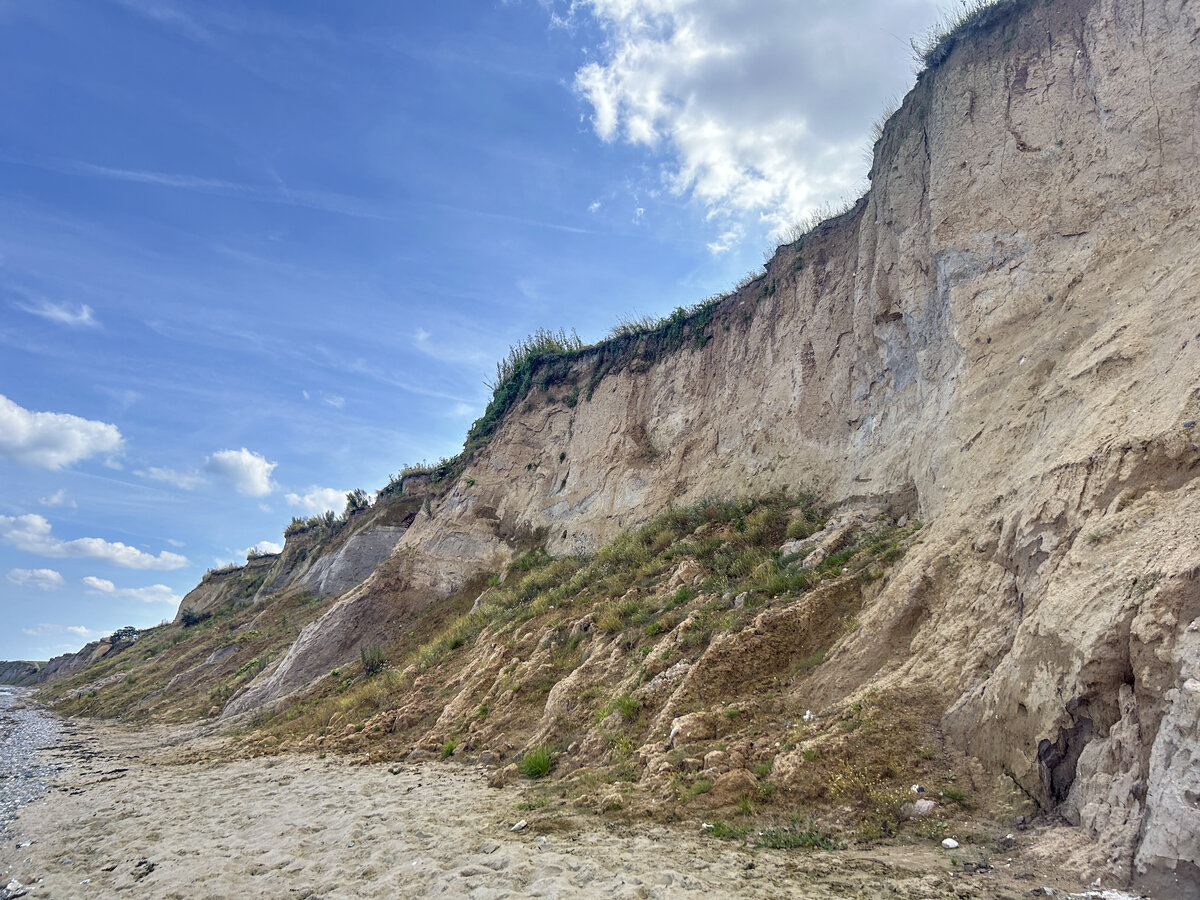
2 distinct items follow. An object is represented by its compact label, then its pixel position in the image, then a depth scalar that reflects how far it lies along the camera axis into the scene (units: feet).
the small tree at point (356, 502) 122.21
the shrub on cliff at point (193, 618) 132.46
